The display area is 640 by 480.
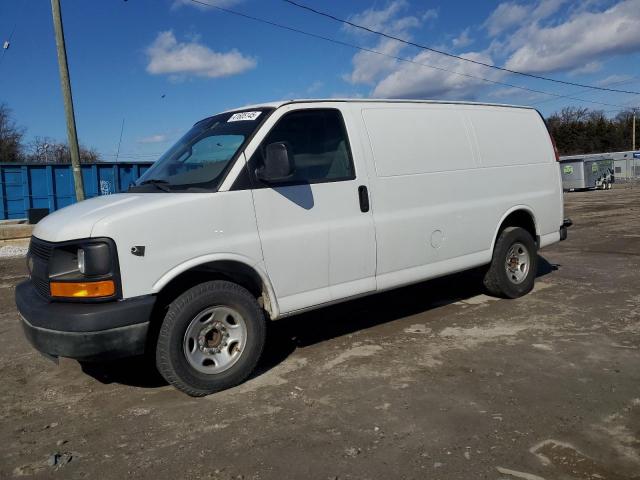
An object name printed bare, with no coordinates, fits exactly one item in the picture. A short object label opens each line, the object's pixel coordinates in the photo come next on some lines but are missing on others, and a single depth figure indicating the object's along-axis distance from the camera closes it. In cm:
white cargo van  375
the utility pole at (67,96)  1310
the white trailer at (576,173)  3862
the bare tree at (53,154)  3246
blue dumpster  1792
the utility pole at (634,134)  7711
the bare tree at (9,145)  3959
